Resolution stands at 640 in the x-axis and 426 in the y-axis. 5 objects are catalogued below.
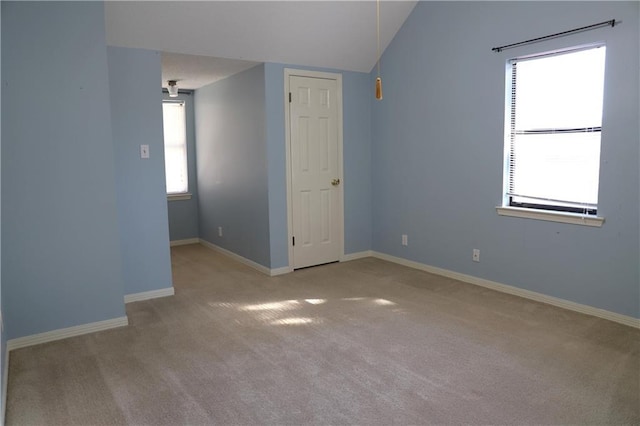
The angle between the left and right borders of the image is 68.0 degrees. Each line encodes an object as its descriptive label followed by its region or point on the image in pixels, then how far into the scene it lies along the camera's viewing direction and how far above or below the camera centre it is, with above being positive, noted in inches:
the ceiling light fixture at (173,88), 221.9 +34.6
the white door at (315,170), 195.0 -4.7
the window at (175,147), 250.7 +7.7
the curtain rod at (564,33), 129.8 +35.9
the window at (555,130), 138.6 +7.8
